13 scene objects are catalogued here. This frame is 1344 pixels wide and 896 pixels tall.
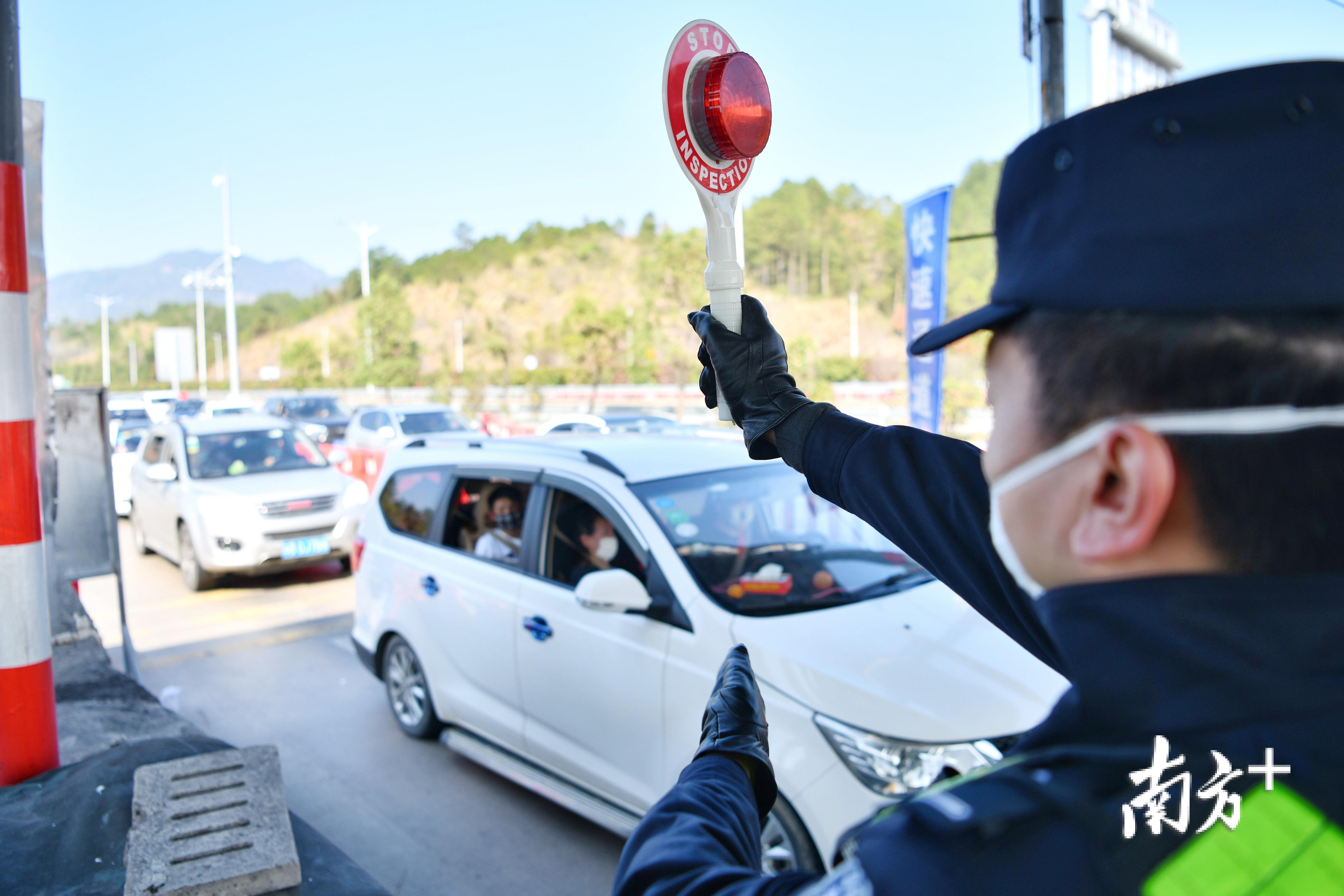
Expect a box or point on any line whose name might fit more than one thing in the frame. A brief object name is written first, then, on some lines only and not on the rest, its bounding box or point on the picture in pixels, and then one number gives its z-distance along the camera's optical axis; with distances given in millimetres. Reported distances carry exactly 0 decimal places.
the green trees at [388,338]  41500
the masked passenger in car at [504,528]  4562
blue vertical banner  9258
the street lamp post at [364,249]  48781
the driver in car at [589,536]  4160
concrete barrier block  2420
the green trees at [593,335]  33000
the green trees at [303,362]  65062
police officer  726
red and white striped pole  2781
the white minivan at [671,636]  2951
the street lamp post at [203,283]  42094
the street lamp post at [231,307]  35562
